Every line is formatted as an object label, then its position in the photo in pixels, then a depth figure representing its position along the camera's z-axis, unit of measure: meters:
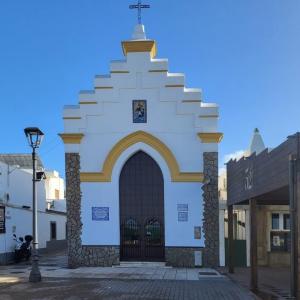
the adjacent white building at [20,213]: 18.41
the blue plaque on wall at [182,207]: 16.67
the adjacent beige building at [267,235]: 17.85
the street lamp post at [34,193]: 12.33
